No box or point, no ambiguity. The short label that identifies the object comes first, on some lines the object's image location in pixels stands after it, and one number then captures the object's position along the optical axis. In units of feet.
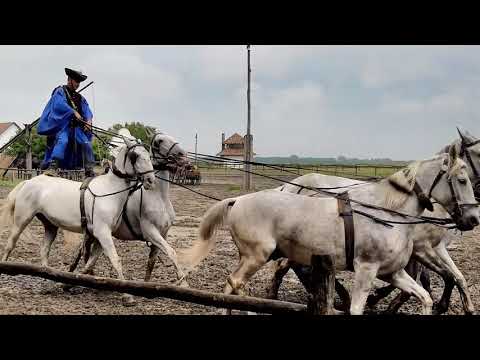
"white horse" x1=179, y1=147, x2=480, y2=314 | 16.56
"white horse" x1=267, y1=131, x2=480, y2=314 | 19.61
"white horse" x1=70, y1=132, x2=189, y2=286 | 22.44
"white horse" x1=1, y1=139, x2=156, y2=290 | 21.65
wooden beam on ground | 12.01
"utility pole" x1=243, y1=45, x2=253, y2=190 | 75.22
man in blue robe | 24.91
